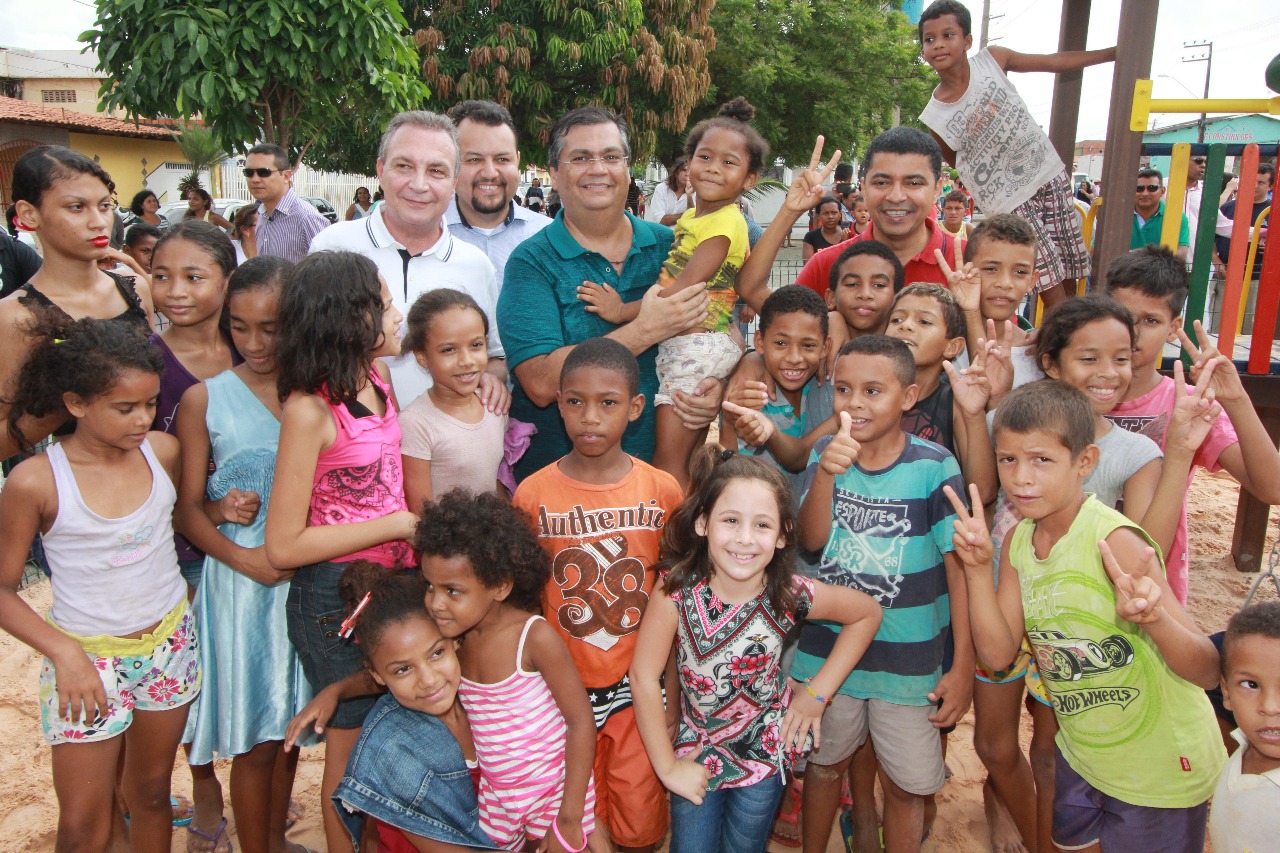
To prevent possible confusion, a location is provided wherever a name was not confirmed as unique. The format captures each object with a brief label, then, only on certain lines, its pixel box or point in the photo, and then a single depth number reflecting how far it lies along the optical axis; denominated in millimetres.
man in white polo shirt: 3021
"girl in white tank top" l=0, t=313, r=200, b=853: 2094
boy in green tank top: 2027
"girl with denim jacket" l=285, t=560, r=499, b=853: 2227
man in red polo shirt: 3051
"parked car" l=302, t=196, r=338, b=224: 20141
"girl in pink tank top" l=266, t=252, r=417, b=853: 2168
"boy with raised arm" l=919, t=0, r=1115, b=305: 4281
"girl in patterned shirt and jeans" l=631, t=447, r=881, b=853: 2266
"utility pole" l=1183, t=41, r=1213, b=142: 42219
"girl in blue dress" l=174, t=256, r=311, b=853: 2357
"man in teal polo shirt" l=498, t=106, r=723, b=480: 2721
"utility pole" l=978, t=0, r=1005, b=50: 33625
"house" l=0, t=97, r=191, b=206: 21406
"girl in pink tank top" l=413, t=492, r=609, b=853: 2225
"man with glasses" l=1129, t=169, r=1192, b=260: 7316
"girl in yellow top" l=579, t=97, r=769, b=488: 2852
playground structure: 4070
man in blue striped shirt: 6582
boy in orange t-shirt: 2420
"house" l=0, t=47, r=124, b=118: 37531
